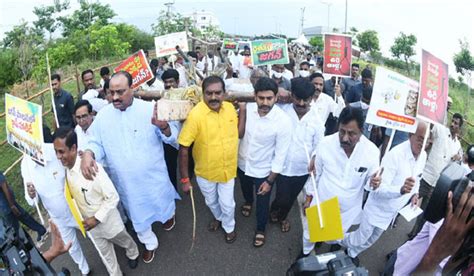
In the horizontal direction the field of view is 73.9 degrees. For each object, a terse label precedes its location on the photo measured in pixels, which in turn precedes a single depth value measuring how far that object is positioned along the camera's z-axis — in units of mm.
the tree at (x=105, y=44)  16656
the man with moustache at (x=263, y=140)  2996
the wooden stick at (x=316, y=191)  2598
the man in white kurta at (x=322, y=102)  4199
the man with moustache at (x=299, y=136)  3100
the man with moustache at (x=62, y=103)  4961
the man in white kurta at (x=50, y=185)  2596
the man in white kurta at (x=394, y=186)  2670
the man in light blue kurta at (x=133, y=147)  2863
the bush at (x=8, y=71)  15258
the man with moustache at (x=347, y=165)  2570
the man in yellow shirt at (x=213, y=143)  2922
